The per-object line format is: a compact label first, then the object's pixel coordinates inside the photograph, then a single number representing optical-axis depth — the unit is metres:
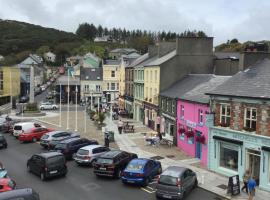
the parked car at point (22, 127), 39.28
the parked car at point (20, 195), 15.92
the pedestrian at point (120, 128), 43.09
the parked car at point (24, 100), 85.54
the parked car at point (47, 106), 72.44
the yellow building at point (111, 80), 81.12
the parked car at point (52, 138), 32.97
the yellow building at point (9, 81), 89.06
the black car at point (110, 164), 23.81
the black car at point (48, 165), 23.47
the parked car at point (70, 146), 29.50
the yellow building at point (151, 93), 44.48
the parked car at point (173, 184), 19.28
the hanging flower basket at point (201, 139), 28.74
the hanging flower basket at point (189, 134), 31.43
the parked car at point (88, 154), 27.12
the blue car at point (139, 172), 22.09
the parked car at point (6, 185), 19.07
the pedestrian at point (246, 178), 21.51
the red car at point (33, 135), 37.97
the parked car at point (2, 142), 34.31
